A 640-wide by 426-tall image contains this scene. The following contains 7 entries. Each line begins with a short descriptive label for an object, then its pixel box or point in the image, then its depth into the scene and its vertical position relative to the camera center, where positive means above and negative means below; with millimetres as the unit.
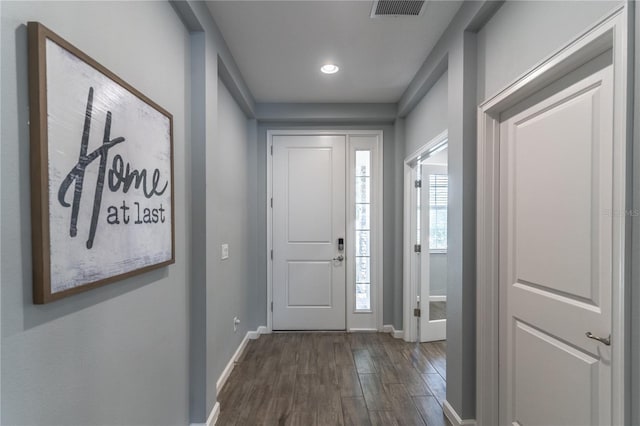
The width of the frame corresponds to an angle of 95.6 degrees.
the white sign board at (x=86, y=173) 785 +122
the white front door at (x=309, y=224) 3520 -191
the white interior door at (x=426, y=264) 3232 -628
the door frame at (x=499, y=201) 931 +47
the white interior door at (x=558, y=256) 1099 -217
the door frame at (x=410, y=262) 3248 -605
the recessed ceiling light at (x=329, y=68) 2516 +1234
